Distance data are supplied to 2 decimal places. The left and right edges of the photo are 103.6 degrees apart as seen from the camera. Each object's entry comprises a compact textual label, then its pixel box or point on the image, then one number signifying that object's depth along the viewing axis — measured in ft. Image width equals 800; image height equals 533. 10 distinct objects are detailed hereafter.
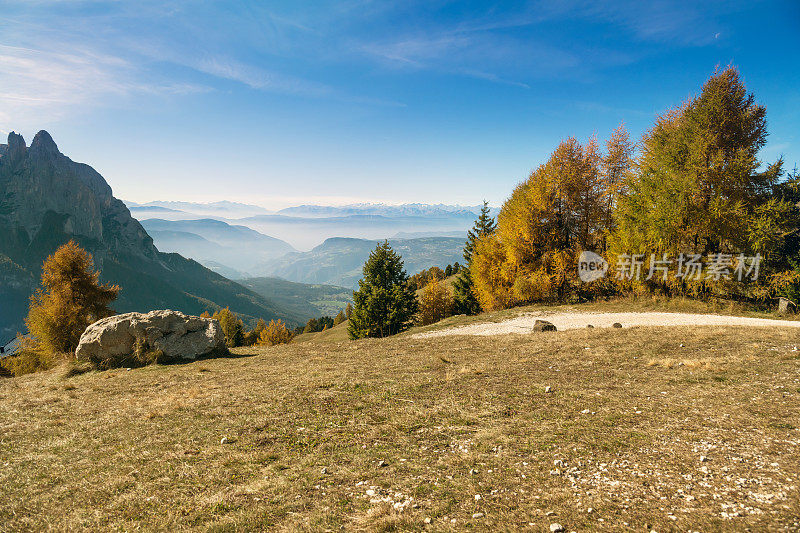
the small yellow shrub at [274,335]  266.88
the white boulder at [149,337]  67.62
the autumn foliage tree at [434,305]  190.39
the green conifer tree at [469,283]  161.79
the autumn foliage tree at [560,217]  101.96
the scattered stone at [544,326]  70.08
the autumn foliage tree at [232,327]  227.40
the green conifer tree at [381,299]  129.70
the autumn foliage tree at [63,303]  88.84
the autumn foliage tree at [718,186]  76.02
